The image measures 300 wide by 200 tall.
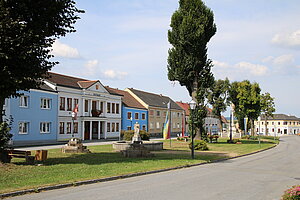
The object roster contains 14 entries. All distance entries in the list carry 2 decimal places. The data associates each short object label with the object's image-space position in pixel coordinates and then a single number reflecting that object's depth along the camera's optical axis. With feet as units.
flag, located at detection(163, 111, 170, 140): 104.96
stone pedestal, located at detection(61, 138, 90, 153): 73.26
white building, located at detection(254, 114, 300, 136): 423.23
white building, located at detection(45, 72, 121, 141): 134.10
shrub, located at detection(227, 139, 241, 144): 141.68
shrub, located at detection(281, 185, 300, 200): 26.17
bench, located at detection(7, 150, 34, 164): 48.37
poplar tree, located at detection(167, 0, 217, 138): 118.21
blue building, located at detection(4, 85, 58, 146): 109.50
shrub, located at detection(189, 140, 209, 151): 95.66
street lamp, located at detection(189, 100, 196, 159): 69.21
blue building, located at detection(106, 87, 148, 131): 183.62
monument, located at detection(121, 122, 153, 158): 67.26
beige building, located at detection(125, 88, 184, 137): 209.46
